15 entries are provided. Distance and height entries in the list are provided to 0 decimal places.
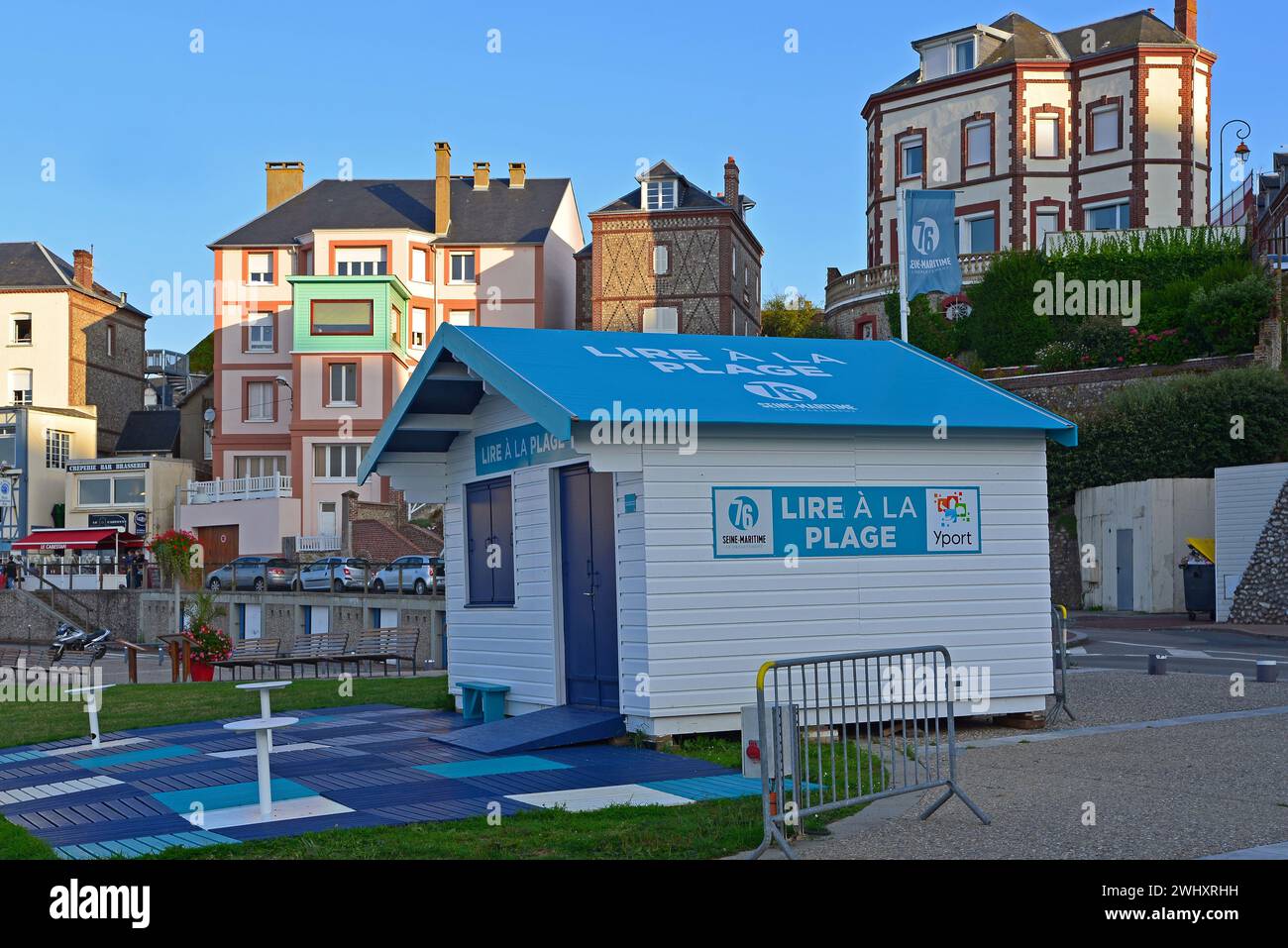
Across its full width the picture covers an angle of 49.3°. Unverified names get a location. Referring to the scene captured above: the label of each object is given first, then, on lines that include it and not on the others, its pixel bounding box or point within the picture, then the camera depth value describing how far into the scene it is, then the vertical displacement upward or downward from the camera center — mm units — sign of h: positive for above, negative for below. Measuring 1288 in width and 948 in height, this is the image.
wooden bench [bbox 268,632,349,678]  25434 -2106
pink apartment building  60969 +10894
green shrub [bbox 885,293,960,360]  51094 +7438
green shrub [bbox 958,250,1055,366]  49062 +7641
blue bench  15109 -1775
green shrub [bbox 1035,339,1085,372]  45375 +5577
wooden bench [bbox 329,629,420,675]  26453 -2040
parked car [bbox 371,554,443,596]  40344 -1026
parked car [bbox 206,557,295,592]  45406 -1002
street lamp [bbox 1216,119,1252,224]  58219 +15737
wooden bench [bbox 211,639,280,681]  26309 -2107
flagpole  21431 +4201
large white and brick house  53250 +15552
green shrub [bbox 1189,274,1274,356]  41625 +6442
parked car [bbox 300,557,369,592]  42594 -999
